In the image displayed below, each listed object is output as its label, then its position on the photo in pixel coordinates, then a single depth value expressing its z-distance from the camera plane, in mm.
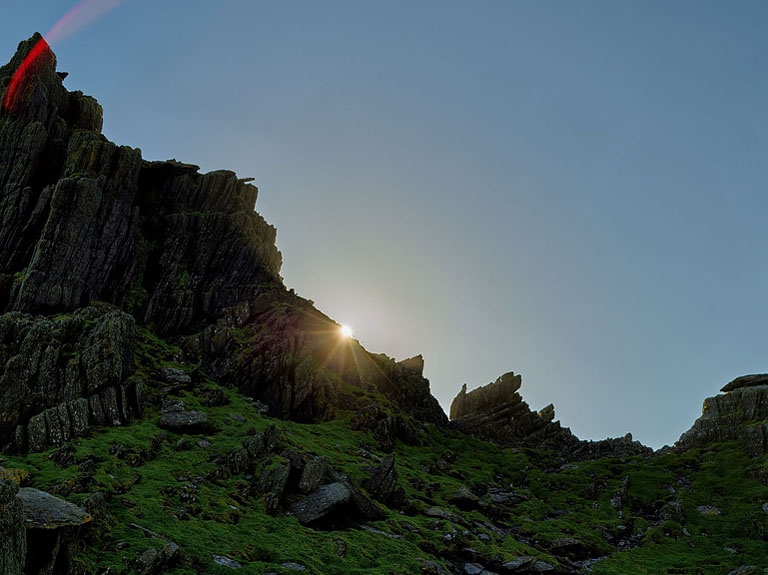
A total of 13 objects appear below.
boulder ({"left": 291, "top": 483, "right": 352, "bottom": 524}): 46875
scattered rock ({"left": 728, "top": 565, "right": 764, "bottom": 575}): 52844
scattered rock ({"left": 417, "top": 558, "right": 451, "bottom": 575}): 41831
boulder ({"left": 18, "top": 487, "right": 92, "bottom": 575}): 26141
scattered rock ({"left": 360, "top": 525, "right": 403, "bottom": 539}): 48906
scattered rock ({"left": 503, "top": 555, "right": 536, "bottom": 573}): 48581
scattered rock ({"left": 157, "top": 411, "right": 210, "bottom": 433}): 60531
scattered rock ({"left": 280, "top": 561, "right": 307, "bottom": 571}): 35719
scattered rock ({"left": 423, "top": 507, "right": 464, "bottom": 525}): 60406
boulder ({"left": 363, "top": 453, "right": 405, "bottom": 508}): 60688
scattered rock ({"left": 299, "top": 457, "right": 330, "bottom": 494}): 52219
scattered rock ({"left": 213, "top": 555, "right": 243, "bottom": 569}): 33344
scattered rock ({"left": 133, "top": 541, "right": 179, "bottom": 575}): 29141
